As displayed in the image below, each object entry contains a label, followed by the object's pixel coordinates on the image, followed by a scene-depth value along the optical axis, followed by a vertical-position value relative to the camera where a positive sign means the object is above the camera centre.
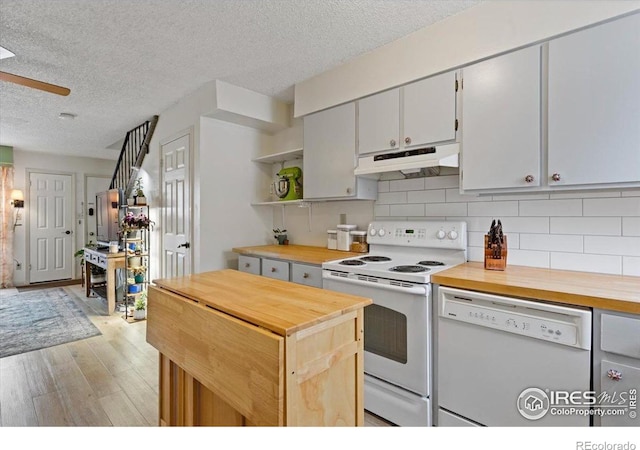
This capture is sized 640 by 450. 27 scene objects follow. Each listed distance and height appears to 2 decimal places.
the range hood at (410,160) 2.03 +0.41
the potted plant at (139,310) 3.87 -1.10
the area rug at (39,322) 3.12 -1.20
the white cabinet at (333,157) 2.59 +0.53
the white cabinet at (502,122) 1.75 +0.57
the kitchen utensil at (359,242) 2.73 -0.19
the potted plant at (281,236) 3.56 -0.18
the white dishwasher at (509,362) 1.35 -0.66
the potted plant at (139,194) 4.18 +0.33
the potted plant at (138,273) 3.98 -0.67
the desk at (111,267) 4.08 -0.62
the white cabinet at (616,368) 1.23 -0.58
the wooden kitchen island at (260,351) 0.95 -0.45
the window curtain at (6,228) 5.54 -0.16
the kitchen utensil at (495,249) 1.88 -0.17
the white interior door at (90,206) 6.55 +0.27
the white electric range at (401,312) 1.78 -0.54
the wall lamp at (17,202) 5.64 +0.30
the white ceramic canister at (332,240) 2.96 -0.19
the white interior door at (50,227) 5.96 -0.15
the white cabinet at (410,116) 2.07 +0.73
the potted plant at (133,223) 3.82 -0.04
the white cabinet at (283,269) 2.39 -0.42
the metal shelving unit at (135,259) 3.93 -0.50
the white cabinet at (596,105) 1.48 +0.56
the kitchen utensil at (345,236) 2.83 -0.15
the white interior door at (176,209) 3.37 +0.12
